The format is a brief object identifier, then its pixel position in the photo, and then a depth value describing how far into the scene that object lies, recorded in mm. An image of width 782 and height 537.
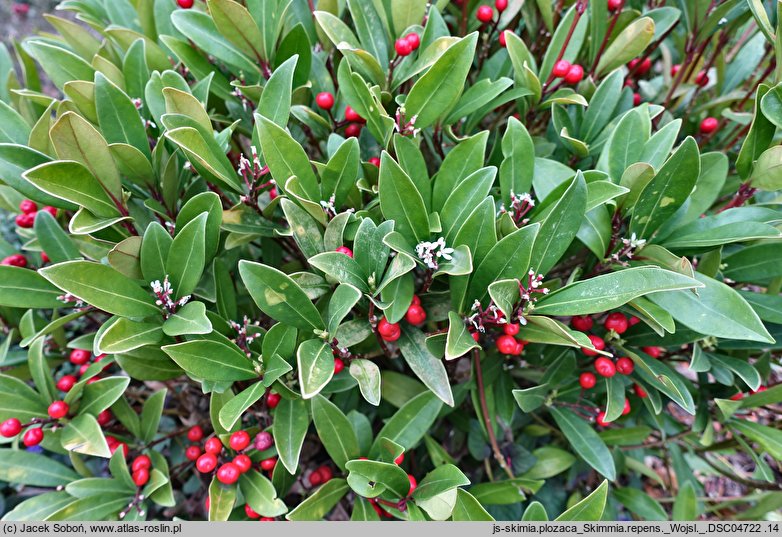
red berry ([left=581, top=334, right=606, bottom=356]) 358
